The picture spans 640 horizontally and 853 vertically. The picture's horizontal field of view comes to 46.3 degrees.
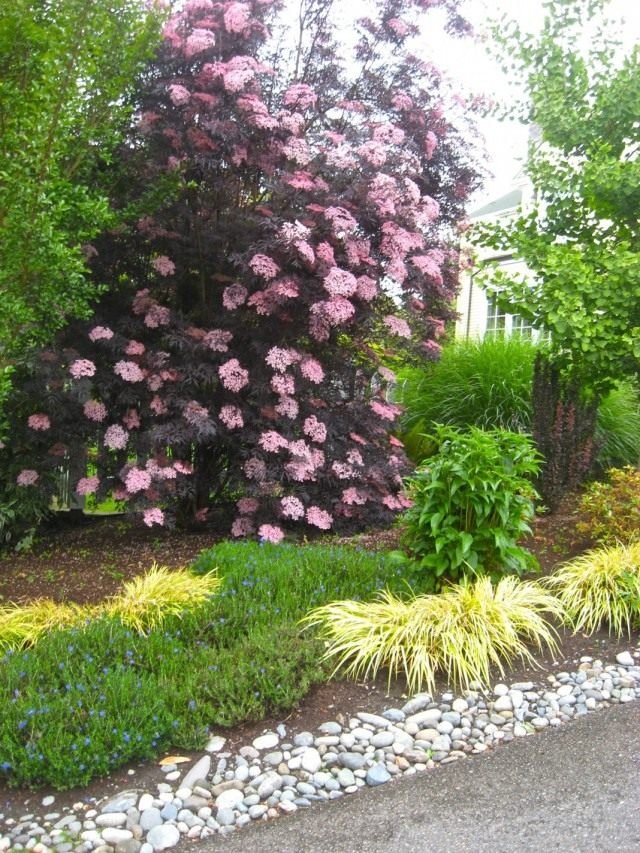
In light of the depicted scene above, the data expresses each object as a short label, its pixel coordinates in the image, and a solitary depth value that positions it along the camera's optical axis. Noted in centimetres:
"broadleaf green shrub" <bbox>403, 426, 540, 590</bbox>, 371
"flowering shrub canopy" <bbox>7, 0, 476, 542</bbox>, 505
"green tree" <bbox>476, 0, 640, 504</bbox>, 522
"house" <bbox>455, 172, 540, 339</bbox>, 1387
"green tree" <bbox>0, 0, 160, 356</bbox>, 393
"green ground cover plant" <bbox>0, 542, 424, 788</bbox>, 247
